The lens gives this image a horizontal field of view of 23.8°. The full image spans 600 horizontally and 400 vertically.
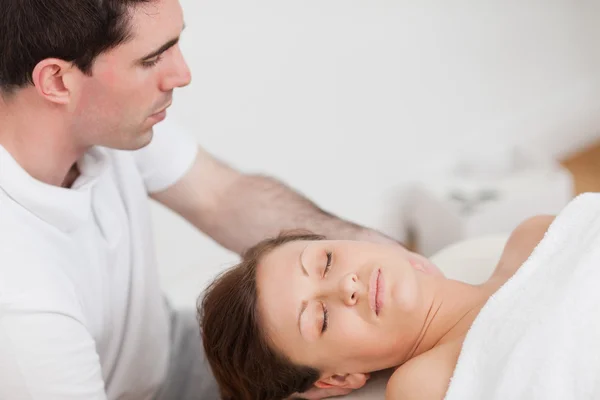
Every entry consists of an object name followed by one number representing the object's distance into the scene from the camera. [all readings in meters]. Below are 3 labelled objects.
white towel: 1.38
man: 1.48
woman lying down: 1.43
